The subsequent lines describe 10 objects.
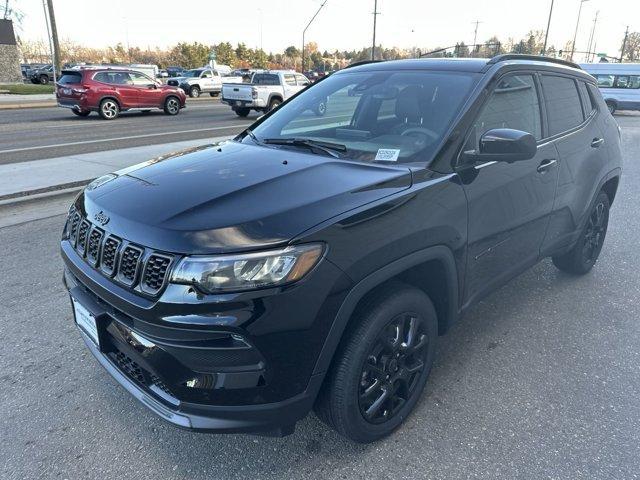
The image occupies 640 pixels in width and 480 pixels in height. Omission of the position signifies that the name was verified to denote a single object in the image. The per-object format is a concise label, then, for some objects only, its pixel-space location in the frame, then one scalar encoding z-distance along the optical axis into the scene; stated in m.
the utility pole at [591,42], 75.22
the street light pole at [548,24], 45.09
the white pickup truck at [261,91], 18.80
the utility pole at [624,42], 73.46
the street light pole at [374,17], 39.75
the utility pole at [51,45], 28.22
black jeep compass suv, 1.89
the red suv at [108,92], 17.48
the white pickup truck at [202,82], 31.83
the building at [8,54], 37.16
